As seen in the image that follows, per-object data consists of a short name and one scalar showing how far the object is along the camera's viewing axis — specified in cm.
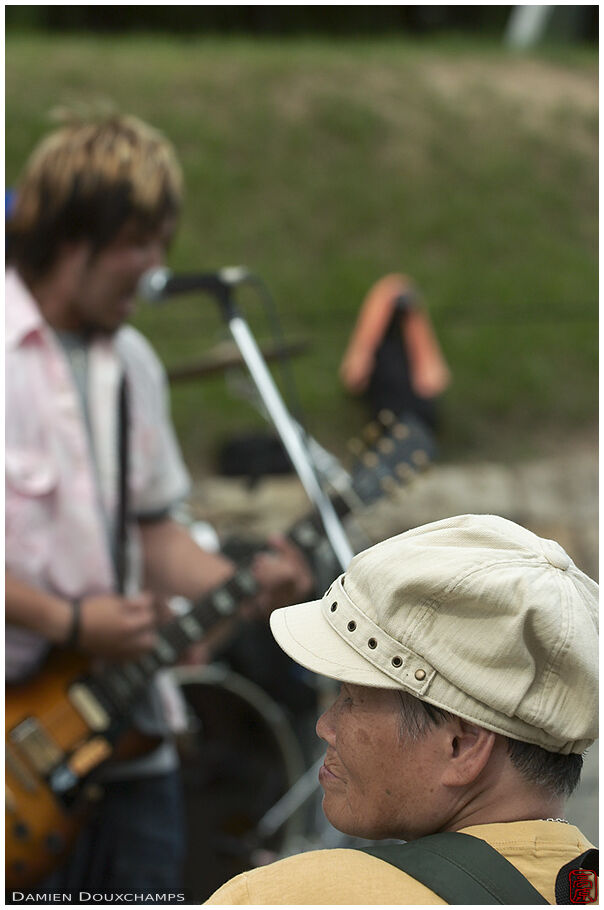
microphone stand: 380
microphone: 403
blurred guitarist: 410
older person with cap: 196
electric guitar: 405
